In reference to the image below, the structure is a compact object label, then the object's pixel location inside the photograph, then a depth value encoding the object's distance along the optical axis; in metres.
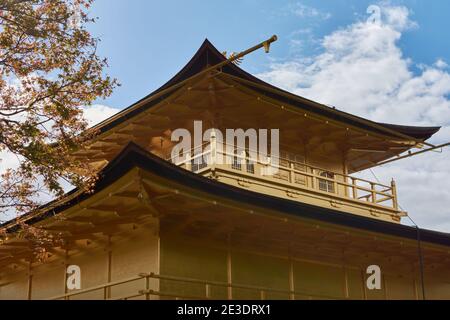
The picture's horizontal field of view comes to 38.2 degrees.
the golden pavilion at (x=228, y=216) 17.50
